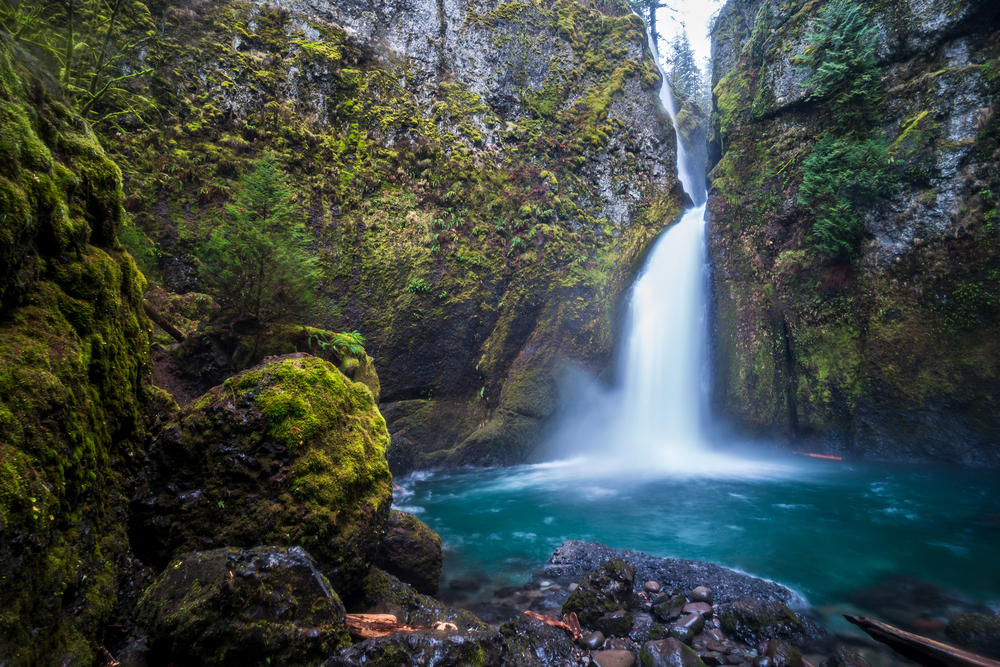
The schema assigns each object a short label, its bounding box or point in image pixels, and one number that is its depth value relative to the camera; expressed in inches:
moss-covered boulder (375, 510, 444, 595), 191.5
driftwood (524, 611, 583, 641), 165.3
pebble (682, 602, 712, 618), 177.2
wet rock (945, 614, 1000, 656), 157.0
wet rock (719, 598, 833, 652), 162.7
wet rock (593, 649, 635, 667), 144.3
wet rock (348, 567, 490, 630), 149.1
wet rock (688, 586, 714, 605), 187.8
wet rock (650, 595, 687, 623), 176.4
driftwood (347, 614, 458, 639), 125.3
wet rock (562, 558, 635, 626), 172.1
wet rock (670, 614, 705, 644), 162.1
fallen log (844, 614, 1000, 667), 137.2
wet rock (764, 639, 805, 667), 144.9
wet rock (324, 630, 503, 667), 96.2
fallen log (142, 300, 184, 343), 272.2
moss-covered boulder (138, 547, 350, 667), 91.0
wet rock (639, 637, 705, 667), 140.9
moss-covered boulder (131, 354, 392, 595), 125.5
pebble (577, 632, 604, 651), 156.3
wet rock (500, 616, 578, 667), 139.4
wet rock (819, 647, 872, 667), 142.9
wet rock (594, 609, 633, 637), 163.3
